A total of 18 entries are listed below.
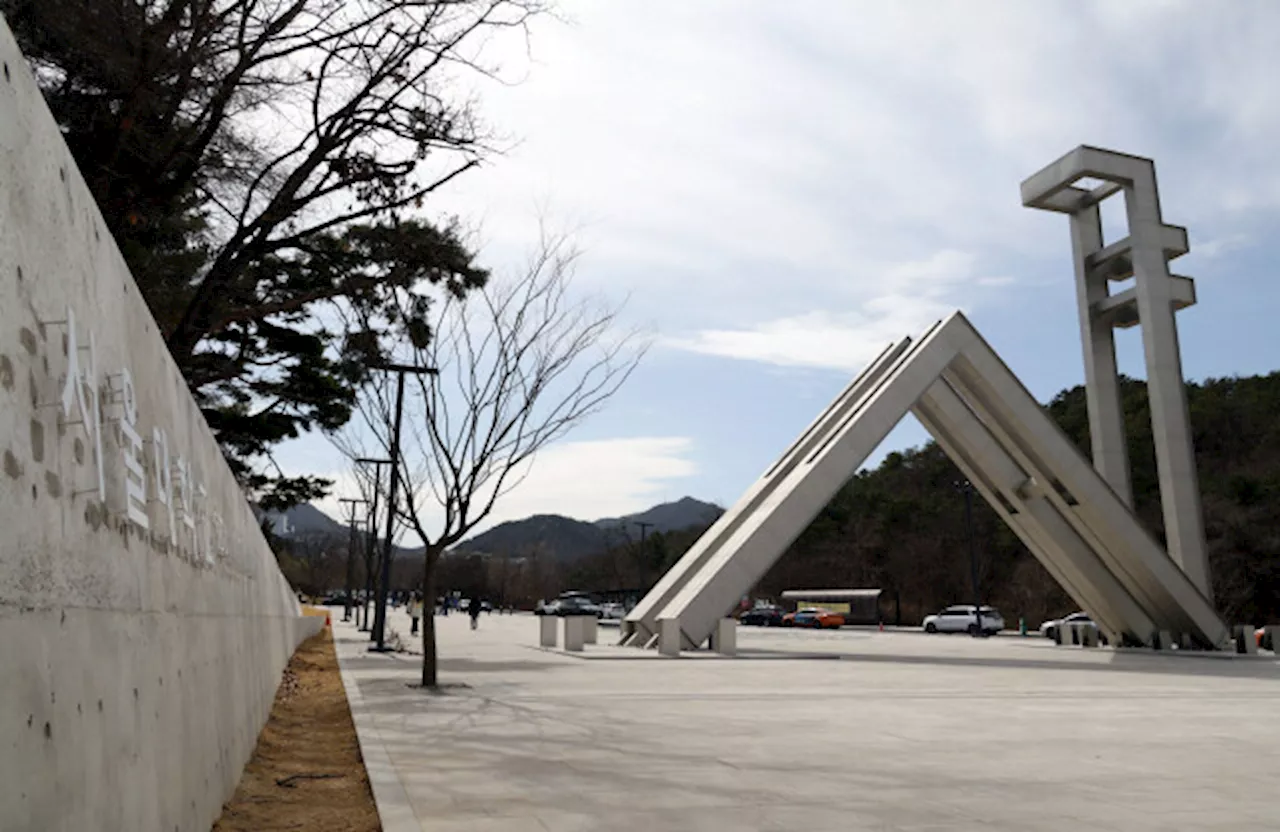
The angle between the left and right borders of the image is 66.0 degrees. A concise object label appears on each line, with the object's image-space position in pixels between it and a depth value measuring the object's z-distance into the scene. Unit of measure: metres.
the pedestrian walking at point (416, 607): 43.43
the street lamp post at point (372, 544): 30.22
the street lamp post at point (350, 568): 54.65
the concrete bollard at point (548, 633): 24.58
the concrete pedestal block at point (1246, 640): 23.58
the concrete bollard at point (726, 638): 21.89
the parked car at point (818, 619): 47.00
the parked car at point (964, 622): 41.09
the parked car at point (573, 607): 51.01
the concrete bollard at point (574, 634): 22.69
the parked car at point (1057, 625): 28.92
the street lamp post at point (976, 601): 39.91
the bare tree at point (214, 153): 9.06
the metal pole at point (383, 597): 24.19
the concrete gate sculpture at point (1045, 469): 22.27
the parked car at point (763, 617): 53.75
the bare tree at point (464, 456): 15.14
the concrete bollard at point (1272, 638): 25.06
